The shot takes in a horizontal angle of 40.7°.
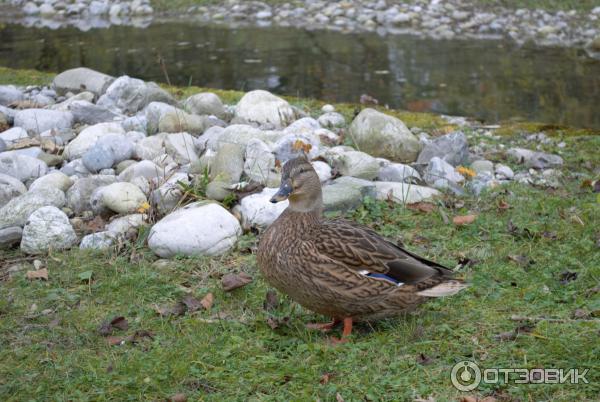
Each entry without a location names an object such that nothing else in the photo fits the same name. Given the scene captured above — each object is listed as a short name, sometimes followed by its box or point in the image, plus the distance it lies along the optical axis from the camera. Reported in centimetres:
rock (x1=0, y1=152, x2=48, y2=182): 656
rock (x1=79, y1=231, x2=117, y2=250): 548
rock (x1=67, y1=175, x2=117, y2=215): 610
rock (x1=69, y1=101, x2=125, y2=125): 796
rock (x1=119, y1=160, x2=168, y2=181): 636
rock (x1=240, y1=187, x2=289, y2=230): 574
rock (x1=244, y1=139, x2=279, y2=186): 629
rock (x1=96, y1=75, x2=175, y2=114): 833
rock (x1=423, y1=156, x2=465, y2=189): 650
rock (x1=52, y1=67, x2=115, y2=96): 919
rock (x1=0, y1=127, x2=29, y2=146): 727
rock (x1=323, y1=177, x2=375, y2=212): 593
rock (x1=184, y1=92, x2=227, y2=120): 823
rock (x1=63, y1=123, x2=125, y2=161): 704
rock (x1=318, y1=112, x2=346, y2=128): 825
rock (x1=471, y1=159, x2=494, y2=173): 698
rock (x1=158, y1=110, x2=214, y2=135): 727
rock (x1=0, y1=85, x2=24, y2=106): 873
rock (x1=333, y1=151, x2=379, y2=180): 651
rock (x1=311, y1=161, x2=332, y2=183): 653
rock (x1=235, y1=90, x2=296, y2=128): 807
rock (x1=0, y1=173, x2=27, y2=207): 617
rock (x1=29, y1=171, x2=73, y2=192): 623
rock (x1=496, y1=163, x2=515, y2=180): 687
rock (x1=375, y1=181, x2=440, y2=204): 614
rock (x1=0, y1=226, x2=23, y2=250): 556
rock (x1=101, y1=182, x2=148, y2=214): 587
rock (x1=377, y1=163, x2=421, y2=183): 657
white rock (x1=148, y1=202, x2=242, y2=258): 534
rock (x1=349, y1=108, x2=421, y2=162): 729
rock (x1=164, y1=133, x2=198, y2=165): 673
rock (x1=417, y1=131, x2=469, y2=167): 700
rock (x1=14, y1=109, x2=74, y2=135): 770
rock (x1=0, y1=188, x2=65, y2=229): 572
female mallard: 409
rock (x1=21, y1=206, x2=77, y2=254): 548
